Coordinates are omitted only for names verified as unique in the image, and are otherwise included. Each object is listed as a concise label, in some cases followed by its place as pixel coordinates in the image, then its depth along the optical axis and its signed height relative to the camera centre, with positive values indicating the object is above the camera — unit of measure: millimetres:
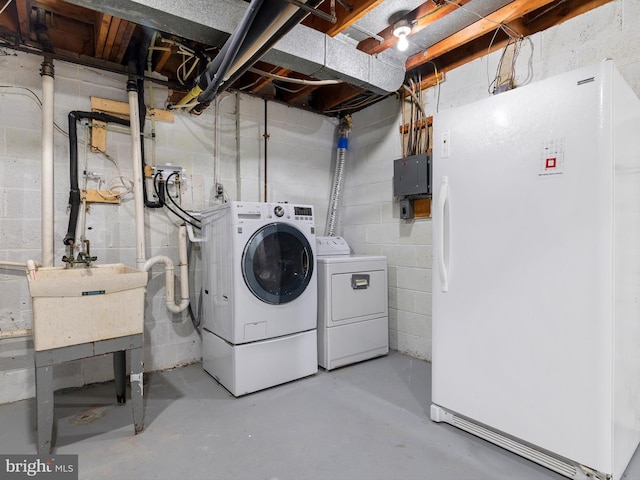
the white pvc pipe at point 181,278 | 2613 -324
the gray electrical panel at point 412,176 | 2836 +513
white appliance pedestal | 2318 -902
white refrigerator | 1386 -156
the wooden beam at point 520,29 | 2166 +1446
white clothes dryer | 2744 -594
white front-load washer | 2314 -418
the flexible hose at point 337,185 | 3555 +527
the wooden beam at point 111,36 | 2113 +1333
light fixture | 2211 +1331
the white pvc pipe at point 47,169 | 2223 +445
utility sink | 1643 -361
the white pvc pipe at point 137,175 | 2506 +455
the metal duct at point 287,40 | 1757 +1178
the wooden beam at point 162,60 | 2511 +1357
